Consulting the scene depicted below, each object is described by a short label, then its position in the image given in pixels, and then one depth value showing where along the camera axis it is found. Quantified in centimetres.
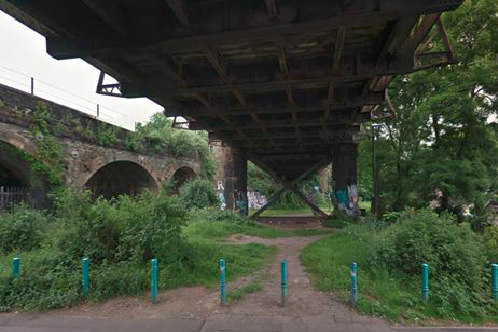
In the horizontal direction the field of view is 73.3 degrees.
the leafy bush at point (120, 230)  677
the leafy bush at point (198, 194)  1964
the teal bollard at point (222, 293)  551
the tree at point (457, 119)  1306
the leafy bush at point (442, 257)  527
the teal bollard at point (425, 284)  530
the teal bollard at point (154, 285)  566
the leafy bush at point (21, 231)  854
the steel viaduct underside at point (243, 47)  527
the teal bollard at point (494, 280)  532
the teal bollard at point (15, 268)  611
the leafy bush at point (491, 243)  663
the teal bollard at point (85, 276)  592
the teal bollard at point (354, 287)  528
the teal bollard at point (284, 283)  543
